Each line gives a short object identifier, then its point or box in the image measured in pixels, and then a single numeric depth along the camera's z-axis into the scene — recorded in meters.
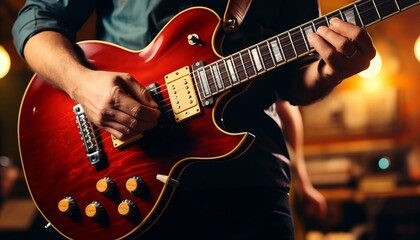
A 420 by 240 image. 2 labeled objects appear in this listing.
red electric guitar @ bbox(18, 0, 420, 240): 1.21
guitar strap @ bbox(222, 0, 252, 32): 1.26
